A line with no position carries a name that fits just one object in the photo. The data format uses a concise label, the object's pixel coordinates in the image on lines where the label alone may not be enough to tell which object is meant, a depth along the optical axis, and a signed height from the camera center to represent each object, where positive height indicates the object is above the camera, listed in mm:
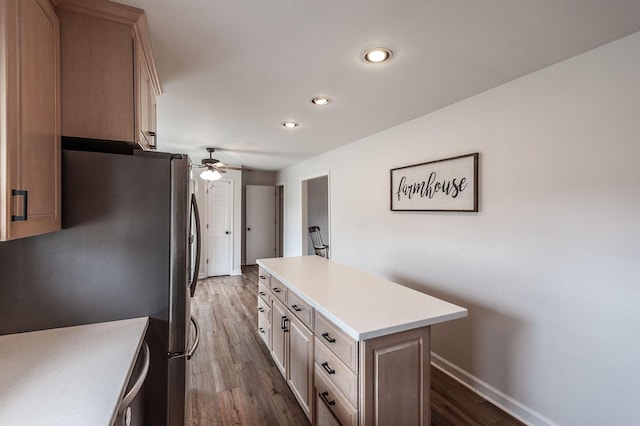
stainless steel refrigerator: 1167 -224
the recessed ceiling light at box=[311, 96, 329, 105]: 2201 +898
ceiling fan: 3995 +610
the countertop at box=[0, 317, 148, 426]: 729 -526
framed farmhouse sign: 2148 +226
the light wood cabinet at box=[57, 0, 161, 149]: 1194 +636
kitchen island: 1243 -685
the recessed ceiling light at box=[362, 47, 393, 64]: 1540 +891
